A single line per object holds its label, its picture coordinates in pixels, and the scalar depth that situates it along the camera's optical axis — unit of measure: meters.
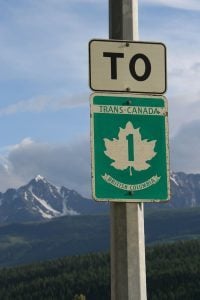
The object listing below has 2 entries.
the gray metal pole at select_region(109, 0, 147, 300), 9.21
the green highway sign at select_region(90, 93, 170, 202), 9.41
